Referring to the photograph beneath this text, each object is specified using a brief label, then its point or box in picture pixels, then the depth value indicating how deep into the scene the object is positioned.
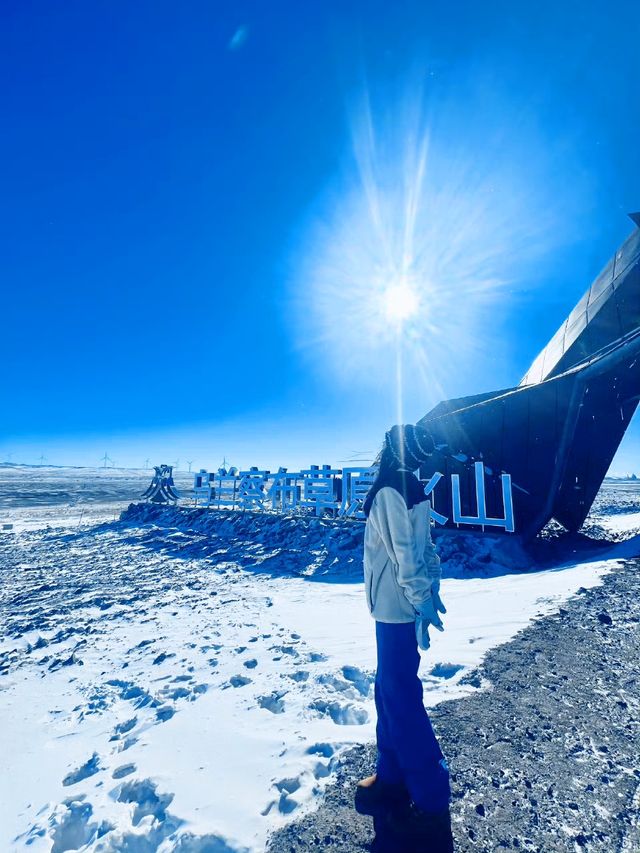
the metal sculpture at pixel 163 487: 29.81
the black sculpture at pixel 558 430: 12.91
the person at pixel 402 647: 2.30
